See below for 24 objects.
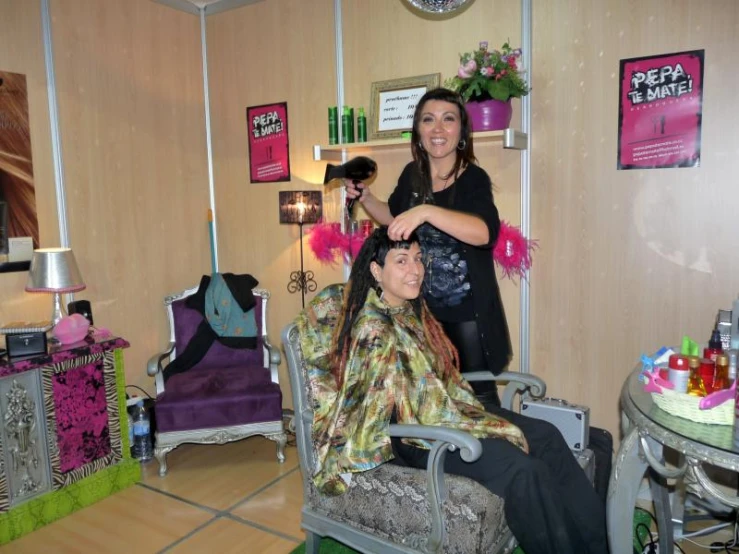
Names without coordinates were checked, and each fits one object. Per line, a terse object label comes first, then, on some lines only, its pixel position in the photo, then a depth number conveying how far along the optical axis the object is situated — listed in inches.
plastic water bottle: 121.3
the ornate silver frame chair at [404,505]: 63.3
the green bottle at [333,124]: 124.0
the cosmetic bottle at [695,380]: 54.1
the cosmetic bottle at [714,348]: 57.5
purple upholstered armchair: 115.2
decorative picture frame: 114.3
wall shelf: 98.3
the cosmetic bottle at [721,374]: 54.0
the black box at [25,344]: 96.7
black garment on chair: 129.8
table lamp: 105.0
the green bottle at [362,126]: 119.0
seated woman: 63.6
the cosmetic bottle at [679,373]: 55.1
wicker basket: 51.4
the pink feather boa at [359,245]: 106.4
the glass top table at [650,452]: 48.7
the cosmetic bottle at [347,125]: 120.3
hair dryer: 82.7
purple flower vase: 99.9
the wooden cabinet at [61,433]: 94.6
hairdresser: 82.7
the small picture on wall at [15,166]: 107.3
